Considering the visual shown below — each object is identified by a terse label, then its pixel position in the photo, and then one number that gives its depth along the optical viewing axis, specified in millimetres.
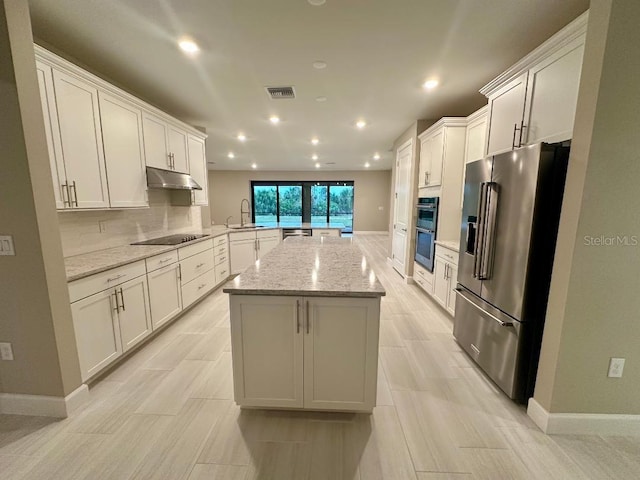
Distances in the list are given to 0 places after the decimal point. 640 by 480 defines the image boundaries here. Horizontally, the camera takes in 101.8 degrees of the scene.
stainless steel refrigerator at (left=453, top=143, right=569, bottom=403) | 1676
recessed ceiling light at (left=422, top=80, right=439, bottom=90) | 2972
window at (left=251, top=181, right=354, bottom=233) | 10734
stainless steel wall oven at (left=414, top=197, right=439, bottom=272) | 3752
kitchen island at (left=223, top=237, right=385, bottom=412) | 1560
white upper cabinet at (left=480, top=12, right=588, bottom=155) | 1731
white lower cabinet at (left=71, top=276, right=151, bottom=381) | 1892
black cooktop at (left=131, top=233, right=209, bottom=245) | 3102
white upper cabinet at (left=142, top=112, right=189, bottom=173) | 3014
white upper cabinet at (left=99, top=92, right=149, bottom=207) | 2455
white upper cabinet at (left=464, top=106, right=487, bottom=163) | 3158
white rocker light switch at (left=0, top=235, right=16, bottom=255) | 1566
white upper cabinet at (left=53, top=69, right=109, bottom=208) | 2023
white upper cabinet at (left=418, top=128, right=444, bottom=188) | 3734
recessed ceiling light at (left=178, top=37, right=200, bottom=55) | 2203
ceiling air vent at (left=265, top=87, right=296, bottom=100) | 3147
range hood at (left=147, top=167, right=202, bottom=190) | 3012
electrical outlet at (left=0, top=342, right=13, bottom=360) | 1692
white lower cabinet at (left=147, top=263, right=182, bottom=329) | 2642
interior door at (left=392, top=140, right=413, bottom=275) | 4790
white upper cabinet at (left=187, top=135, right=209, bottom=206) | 3955
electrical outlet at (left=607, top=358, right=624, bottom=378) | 1570
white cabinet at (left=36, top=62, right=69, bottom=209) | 1856
